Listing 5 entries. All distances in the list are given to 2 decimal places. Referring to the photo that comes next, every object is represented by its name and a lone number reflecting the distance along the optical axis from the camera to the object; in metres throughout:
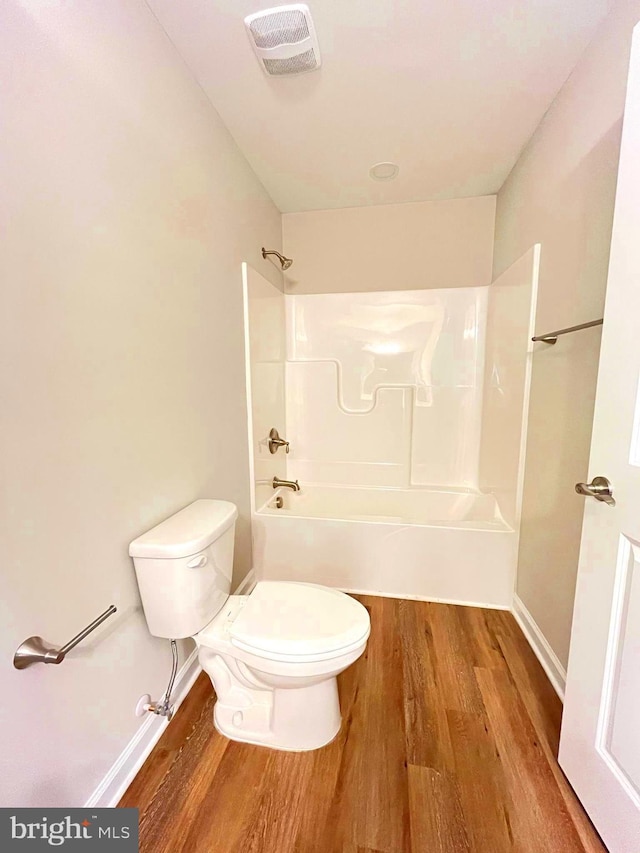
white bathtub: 1.85
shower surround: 2.00
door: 0.80
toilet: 1.06
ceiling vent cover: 1.09
